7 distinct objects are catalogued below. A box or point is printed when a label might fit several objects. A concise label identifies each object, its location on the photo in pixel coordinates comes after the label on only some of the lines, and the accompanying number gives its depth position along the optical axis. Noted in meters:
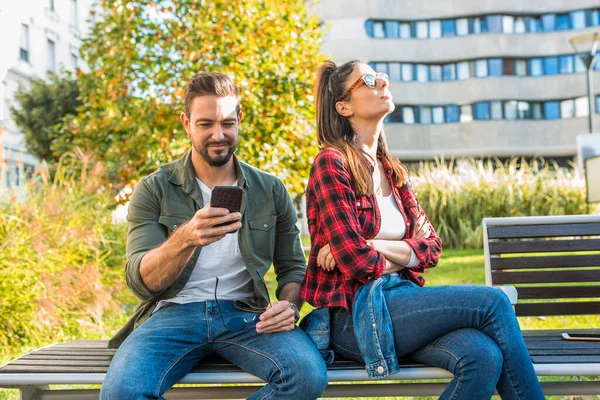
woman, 2.74
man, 2.73
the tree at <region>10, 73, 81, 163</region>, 26.52
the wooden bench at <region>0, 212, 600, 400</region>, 2.84
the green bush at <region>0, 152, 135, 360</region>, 5.74
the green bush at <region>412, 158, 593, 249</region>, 14.46
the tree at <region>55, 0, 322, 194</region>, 8.80
